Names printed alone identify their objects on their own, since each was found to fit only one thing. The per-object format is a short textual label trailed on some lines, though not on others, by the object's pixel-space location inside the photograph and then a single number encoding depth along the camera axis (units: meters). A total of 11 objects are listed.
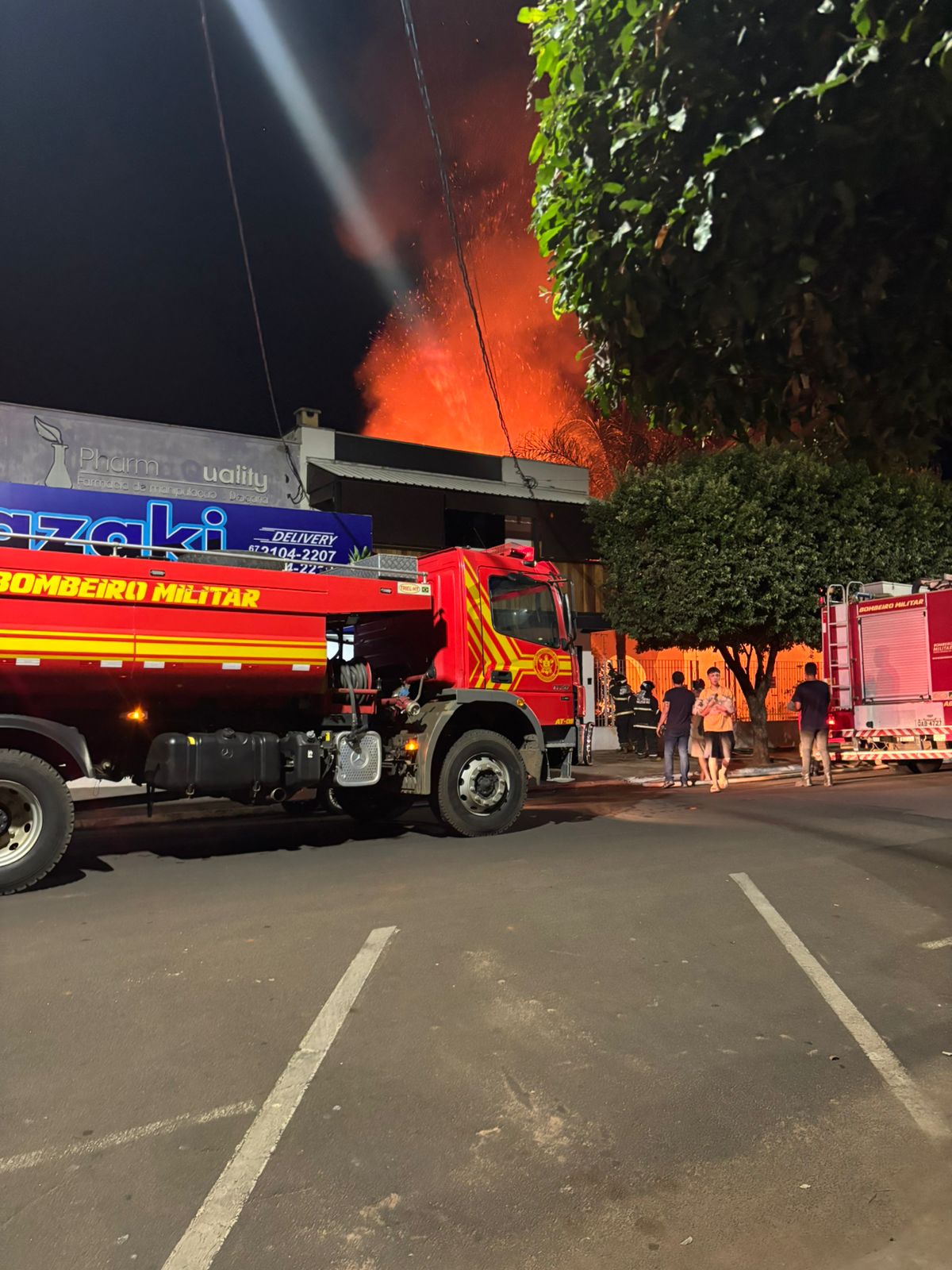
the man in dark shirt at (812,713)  14.29
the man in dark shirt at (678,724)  14.96
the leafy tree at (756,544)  19.33
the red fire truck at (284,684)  7.66
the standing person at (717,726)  14.51
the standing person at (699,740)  15.21
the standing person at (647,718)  21.22
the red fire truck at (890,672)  16.06
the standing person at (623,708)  22.62
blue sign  15.55
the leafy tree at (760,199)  3.74
